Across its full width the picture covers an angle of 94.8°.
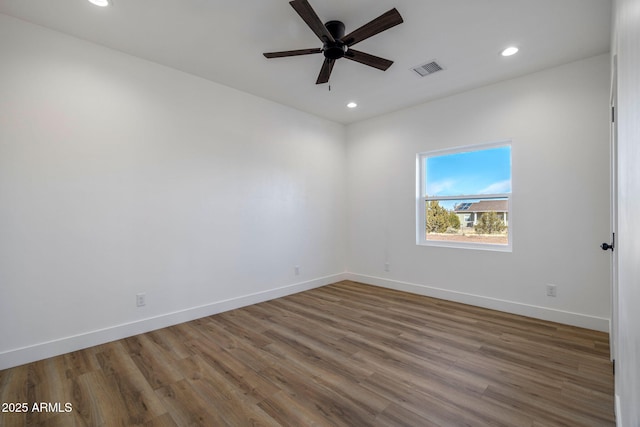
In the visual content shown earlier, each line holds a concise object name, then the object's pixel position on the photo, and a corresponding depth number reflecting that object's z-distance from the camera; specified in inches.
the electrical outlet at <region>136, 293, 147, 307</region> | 118.8
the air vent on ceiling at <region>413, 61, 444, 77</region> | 124.7
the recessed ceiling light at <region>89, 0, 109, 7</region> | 87.8
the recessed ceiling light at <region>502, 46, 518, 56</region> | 112.3
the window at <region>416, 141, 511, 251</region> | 144.6
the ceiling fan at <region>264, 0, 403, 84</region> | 78.9
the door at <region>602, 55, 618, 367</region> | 78.7
